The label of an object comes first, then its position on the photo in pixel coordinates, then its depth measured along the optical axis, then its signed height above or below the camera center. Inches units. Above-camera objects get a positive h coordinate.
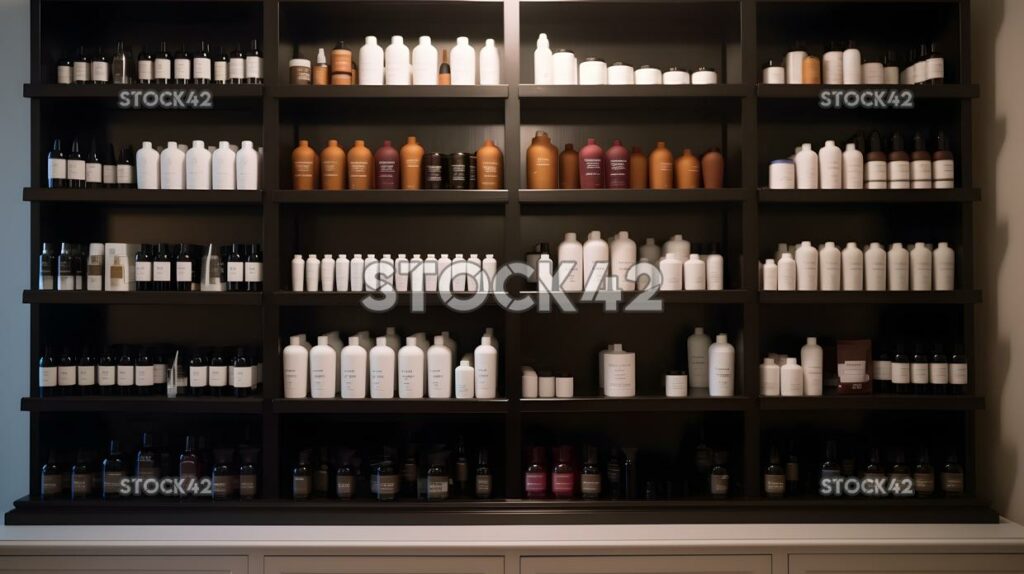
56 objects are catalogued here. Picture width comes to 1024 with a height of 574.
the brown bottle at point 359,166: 109.7 +18.6
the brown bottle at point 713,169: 110.0 +17.7
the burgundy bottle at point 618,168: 109.1 +17.8
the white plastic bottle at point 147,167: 108.8 +18.7
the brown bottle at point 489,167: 108.7 +18.1
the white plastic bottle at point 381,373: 107.5 -10.6
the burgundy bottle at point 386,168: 109.8 +18.3
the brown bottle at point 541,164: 109.6 +18.6
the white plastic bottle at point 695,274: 108.4 +2.6
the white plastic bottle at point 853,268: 108.0 +3.2
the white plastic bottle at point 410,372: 107.5 -10.5
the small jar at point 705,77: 109.7 +30.7
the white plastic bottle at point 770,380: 107.8 -12.3
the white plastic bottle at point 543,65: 109.3 +32.6
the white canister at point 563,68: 109.0 +32.1
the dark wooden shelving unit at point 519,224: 106.5 +10.8
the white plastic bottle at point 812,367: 108.8 -10.7
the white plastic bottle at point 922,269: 108.1 +2.9
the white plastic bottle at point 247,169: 107.8 +18.1
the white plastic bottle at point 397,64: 108.7 +32.8
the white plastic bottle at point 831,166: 108.2 +17.6
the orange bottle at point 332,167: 109.7 +18.5
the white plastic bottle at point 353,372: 107.4 -10.4
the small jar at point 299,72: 109.3 +32.1
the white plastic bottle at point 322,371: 107.7 -10.3
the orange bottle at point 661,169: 110.0 +17.7
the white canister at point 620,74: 109.5 +31.2
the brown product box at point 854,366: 109.5 -10.7
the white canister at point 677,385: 108.1 -12.9
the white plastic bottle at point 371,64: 109.1 +33.0
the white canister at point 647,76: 110.2 +31.1
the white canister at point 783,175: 108.0 +16.3
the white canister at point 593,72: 109.3 +31.5
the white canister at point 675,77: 109.7 +30.8
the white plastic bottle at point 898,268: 108.0 +3.1
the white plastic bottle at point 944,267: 108.0 +3.2
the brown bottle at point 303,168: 109.3 +18.4
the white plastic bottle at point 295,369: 107.7 -9.9
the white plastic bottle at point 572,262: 108.7 +4.6
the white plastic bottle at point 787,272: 107.4 +2.7
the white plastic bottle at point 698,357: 113.1 -9.4
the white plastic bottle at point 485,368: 106.7 -10.1
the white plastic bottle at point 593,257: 108.5 +5.2
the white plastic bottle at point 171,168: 108.5 +18.5
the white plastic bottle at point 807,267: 108.2 +3.4
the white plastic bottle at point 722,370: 108.0 -10.9
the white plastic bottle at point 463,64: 108.8 +32.7
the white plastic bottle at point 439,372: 107.4 -10.6
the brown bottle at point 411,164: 110.3 +18.9
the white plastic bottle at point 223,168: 108.3 +18.3
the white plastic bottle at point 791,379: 107.7 -12.2
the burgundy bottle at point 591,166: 109.1 +18.1
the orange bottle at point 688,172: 110.5 +17.4
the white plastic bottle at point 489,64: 108.9 +32.7
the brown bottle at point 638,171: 111.1 +17.6
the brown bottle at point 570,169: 111.7 +18.2
